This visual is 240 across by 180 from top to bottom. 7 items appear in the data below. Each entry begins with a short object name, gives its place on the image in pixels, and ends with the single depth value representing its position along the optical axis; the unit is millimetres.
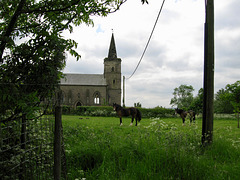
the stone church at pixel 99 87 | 53219
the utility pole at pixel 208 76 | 5723
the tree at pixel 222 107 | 54681
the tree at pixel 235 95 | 13281
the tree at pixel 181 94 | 69000
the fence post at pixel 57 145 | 3256
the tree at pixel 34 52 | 3264
